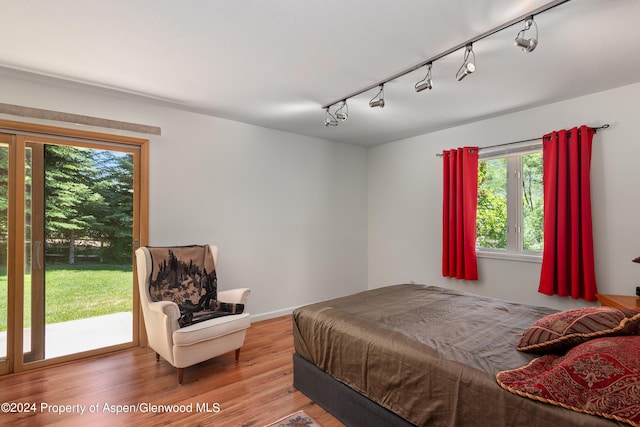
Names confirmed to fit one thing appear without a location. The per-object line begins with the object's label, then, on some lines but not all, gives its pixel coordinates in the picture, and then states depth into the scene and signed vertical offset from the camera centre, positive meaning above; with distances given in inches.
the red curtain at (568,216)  115.6 -0.6
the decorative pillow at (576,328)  55.7 -21.3
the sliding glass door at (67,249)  105.0 -11.9
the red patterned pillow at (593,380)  42.3 -25.0
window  135.3 +4.3
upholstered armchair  97.4 -37.1
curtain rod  114.5 +32.2
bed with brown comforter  53.2 -29.9
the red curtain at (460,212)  149.1 +1.4
